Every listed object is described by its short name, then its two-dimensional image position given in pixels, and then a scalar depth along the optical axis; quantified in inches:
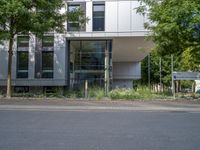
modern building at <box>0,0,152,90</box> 639.1
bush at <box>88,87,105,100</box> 442.8
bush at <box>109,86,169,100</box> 444.2
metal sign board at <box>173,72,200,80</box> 479.3
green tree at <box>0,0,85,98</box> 386.4
